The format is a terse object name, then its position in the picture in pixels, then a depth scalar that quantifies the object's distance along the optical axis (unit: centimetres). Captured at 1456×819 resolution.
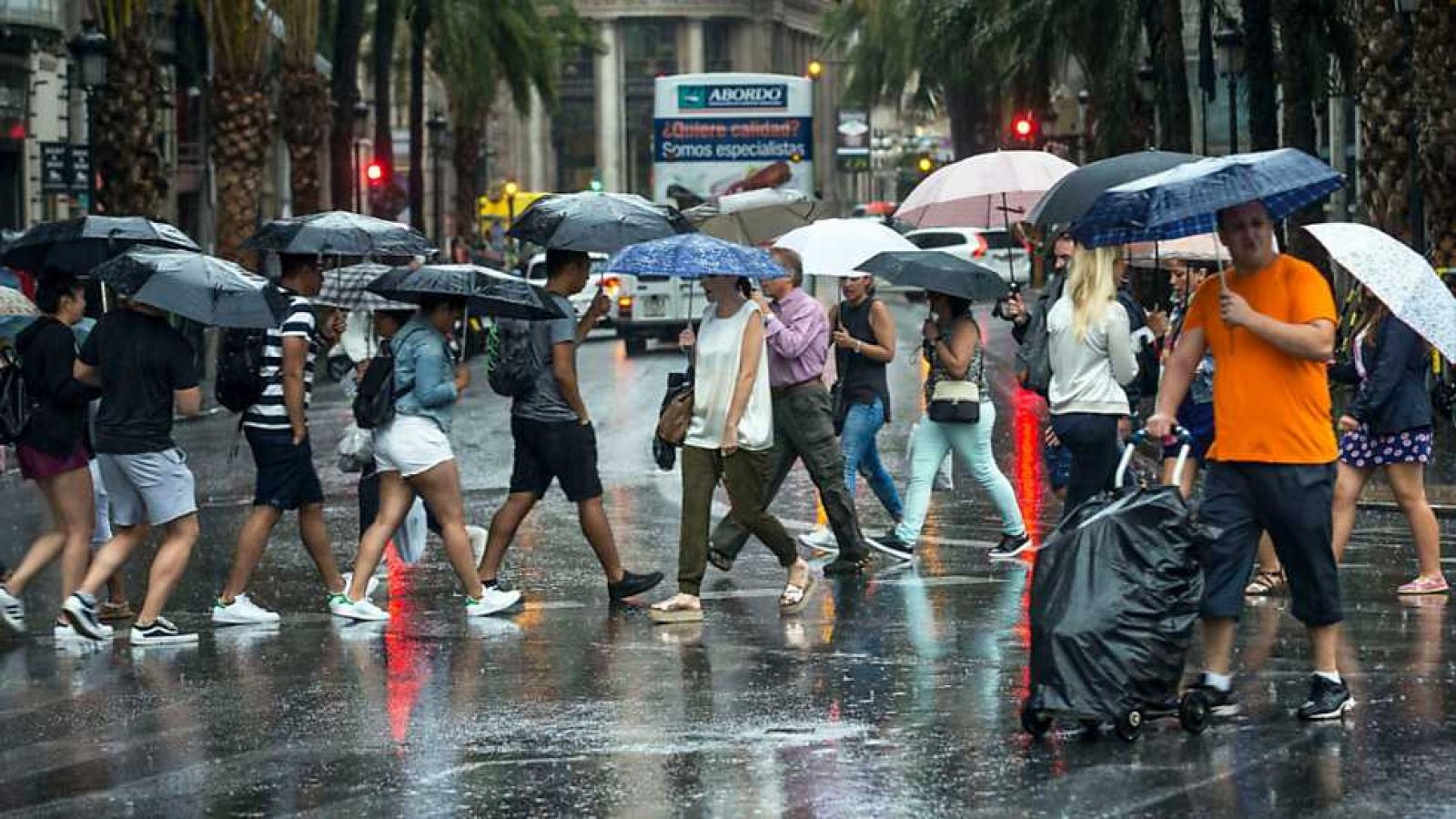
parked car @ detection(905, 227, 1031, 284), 5784
